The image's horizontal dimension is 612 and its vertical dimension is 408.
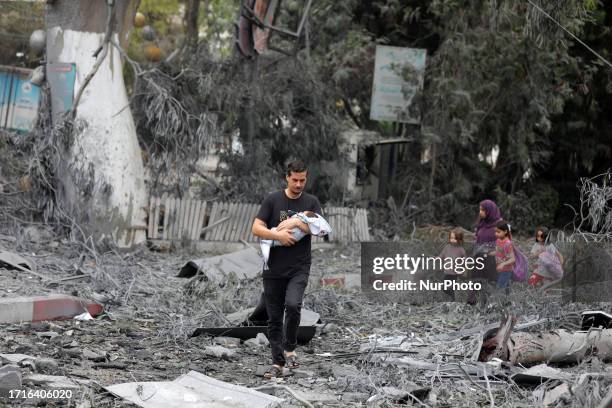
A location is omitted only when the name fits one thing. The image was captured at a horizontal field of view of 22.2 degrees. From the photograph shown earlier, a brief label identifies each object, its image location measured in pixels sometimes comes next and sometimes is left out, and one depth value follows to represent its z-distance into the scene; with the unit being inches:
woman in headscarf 629.6
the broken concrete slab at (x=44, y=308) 565.0
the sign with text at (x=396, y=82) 1228.4
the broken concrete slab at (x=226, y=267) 739.7
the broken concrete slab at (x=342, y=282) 771.5
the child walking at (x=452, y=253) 626.9
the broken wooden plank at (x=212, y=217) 1036.7
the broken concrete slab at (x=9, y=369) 396.1
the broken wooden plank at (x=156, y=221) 1007.9
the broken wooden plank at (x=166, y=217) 1010.3
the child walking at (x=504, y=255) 633.8
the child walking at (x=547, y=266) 619.5
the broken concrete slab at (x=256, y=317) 580.3
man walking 472.6
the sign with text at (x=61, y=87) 951.0
